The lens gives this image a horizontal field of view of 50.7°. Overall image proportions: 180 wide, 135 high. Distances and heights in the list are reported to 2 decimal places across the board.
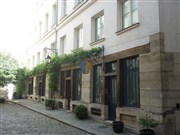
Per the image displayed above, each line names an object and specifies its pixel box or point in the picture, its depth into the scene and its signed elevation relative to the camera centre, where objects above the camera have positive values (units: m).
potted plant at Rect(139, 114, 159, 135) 6.14 -1.40
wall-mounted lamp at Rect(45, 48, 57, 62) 13.35 +1.71
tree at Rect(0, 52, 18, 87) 18.89 +1.46
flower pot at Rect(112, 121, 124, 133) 7.30 -1.72
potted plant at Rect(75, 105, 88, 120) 9.73 -1.53
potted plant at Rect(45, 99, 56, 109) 13.06 -1.46
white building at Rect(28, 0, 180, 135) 6.55 +0.87
